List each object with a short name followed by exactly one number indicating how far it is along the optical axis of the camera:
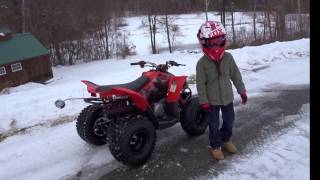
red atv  3.02
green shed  18.64
